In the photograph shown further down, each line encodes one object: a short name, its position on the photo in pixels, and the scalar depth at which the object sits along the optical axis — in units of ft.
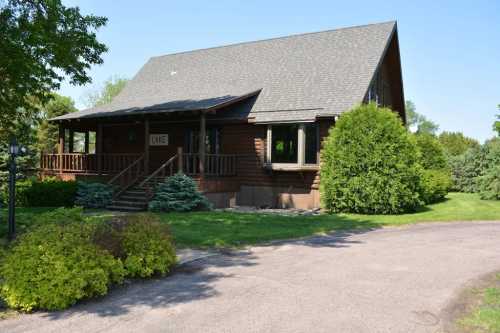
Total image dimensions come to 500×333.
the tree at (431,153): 72.53
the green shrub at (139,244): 23.27
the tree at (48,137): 134.06
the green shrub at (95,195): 58.59
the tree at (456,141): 156.25
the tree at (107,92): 229.86
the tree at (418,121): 344.90
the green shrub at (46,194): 60.34
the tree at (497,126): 85.35
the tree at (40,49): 43.80
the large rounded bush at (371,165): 50.42
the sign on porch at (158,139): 72.28
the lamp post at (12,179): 31.42
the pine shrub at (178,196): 52.85
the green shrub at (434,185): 59.64
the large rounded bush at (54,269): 19.03
